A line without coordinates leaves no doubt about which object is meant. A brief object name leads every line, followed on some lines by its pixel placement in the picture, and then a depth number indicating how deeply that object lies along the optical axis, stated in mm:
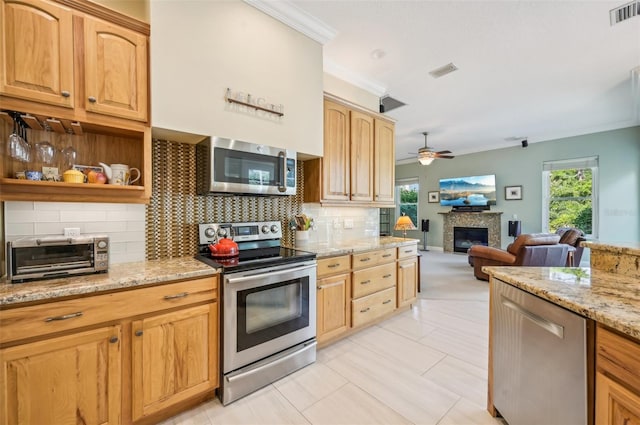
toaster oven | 1373
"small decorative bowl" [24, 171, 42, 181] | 1566
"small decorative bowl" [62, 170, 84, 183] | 1611
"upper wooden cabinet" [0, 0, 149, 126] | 1423
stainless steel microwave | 2031
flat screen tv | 7160
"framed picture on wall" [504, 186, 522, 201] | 6712
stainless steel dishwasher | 1080
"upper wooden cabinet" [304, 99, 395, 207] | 2838
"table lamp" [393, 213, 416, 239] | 3619
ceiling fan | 5492
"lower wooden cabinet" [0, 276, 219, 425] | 1224
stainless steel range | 1780
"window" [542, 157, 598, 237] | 5680
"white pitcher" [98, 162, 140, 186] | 1777
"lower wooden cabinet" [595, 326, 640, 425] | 880
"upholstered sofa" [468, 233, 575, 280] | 4164
